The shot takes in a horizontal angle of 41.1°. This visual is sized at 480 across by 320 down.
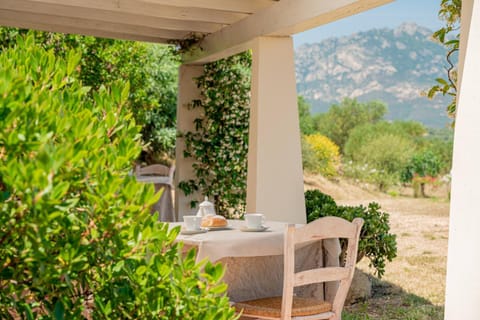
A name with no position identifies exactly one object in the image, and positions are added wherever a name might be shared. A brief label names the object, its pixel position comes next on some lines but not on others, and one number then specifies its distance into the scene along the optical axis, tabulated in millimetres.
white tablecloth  3604
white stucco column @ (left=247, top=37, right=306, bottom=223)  5898
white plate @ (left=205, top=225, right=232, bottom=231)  4020
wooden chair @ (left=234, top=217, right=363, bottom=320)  3420
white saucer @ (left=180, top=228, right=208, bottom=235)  3814
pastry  4047
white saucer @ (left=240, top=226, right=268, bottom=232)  3938
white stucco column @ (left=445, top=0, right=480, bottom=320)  3172
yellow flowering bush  16312
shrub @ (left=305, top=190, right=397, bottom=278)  5504
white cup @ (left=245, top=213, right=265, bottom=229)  3988
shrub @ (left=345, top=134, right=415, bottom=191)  16672
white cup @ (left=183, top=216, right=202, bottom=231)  3863
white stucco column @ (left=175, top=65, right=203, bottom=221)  8430
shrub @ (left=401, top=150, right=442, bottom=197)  16234
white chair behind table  7832
